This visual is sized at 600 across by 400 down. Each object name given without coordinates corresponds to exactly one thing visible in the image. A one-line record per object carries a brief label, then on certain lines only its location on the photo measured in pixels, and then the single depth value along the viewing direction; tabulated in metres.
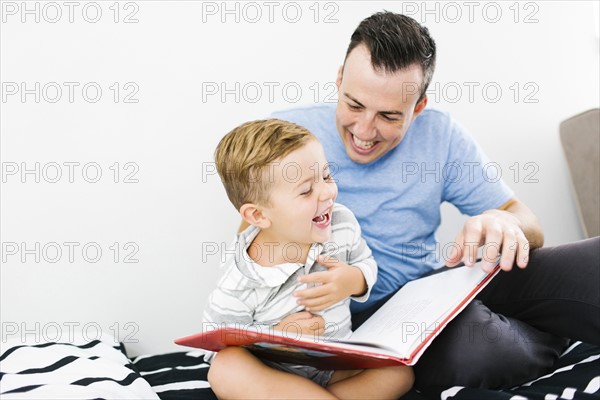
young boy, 1.13
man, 1.17
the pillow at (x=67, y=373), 1.09
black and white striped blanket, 1.06
